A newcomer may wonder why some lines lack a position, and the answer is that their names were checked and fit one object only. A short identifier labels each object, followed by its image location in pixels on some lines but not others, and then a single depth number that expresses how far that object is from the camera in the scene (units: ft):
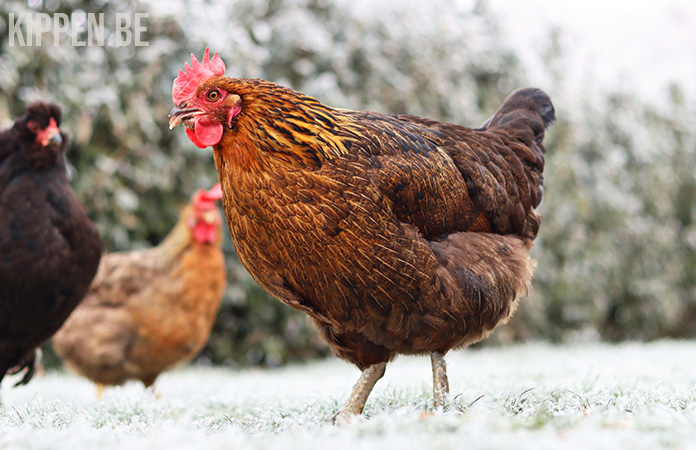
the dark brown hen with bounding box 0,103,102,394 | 10.57
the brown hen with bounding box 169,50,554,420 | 7.93
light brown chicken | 14.88
